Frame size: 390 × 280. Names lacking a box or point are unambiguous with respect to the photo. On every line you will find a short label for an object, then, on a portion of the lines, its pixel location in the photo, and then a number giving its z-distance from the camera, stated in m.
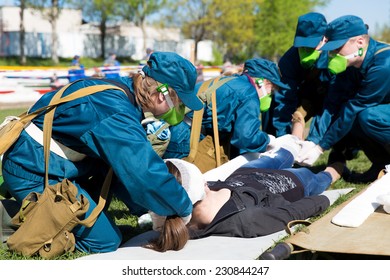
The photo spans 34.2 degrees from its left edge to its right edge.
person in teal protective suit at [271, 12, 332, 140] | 6.82
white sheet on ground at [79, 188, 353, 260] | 3.88
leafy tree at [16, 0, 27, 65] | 37.78
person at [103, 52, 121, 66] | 23.45
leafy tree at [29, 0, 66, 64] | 40.30
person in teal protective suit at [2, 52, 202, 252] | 3.64
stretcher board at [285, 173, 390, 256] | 3.65
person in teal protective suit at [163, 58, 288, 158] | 5.89
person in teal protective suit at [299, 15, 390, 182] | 6.05
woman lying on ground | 4.05
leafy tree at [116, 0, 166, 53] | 48.10
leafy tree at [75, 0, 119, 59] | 48.88
